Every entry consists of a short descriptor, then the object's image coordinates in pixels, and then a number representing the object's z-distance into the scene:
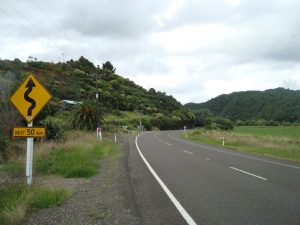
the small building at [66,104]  44.85
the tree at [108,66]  103.38
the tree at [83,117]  30.50
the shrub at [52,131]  16.80
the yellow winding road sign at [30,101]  7.04
